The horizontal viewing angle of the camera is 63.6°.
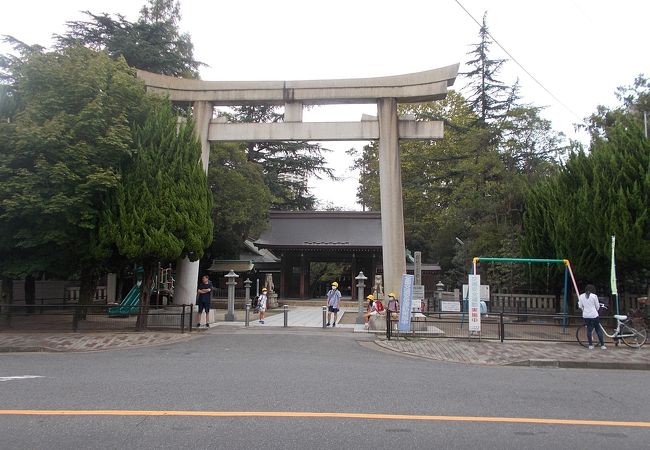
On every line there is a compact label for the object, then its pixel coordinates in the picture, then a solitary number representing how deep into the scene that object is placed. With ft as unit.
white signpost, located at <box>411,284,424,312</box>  60.59
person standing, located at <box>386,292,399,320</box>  57.76
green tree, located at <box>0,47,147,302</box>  47.96
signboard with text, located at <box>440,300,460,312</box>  71.75
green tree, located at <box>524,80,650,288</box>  55.67
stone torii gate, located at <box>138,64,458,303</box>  63.98
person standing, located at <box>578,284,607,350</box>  46.01
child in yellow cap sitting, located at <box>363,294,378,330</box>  62.74
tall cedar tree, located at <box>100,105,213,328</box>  51.62
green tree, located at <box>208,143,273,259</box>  97.30
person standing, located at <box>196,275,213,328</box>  60.03
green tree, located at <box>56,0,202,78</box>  95.45
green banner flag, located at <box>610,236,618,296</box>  51.26
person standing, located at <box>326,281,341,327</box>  64.49
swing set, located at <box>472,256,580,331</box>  56.91
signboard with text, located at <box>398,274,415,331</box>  52.44
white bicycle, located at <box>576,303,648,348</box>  47.83
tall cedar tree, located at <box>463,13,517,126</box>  139.54
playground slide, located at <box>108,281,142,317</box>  69.97
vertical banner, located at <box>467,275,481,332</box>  50.08
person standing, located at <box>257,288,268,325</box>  68.64
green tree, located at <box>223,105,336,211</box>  143.64
